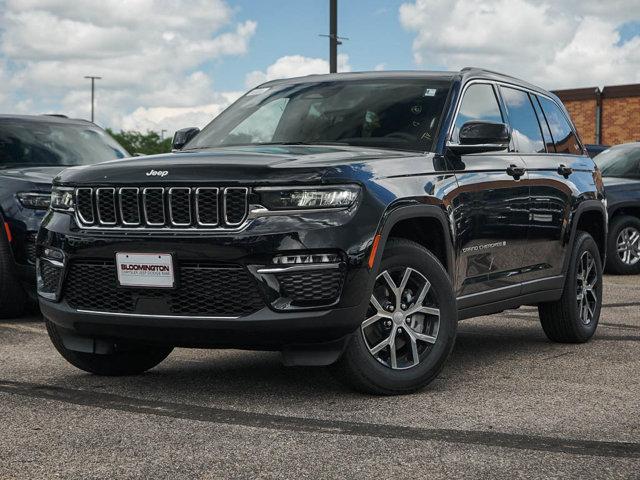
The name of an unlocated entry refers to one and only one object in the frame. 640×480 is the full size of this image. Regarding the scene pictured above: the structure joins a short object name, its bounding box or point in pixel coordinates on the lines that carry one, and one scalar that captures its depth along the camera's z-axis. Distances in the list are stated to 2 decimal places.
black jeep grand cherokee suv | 5.58
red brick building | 37.66
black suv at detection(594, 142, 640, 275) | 15.00
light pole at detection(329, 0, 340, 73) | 21.47
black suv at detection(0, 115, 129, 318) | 9.62
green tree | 124.06
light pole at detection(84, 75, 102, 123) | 96.31
